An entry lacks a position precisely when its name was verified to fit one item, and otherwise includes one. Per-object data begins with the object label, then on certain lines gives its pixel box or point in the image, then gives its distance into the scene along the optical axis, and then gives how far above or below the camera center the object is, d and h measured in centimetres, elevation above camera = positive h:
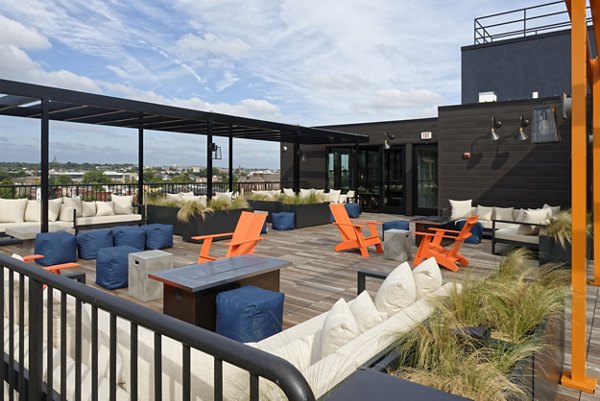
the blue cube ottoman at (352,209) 1290 -50
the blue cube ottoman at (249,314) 310 -95
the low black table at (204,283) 332 -77
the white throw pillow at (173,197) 944 -10
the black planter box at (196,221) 838 -60
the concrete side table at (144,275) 450 -91
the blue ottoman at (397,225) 809 -64
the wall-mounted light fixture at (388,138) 1440 +198
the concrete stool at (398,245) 679 -87
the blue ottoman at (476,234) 857 -88
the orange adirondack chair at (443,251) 608 -92
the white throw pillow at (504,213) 933 -46
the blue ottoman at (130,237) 683 -74
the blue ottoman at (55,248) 609 -82
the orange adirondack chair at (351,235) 709 -75
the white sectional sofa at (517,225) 716 -60
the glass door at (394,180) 1459 +49
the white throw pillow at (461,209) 988 -38
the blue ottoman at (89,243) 652 -81
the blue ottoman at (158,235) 732 -77
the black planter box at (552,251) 606 -88
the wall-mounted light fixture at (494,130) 979 +154
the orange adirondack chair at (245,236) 551 -59
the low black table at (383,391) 122 -62
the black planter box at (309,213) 1077 -55
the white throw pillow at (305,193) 1152 +1
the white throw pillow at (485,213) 943 -46
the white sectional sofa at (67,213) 793 -41
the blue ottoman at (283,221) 1038 -71
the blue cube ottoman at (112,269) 489 -92
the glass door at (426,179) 1385 +49
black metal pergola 711 +180
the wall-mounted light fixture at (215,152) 1013 +108
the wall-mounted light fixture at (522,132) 940 +145
